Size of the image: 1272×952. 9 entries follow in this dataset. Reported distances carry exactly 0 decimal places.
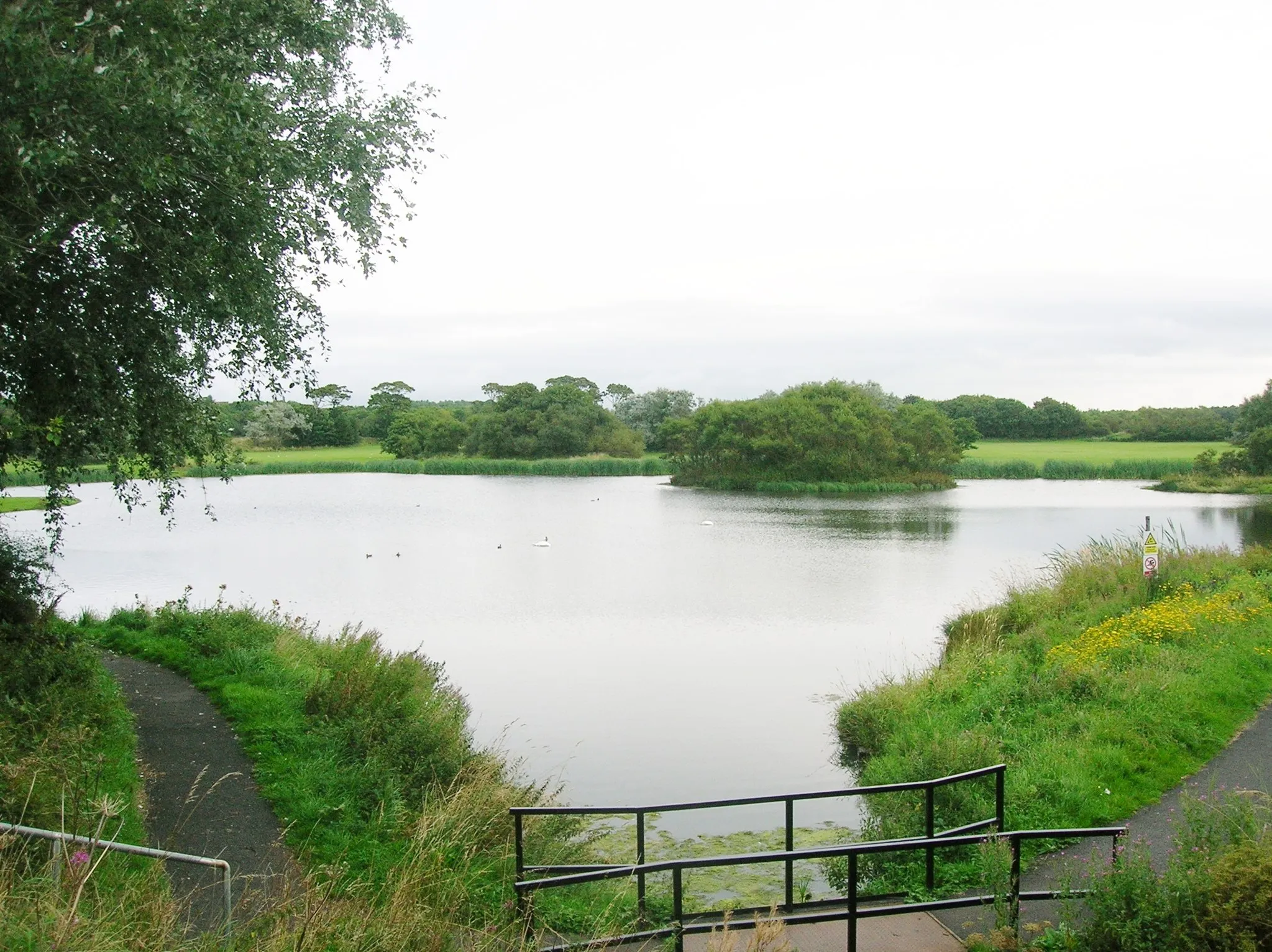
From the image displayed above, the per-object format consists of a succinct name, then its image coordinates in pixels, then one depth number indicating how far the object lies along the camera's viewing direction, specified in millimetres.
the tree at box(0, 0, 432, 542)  7863
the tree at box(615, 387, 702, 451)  116000
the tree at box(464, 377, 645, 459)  101062
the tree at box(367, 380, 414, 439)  127438
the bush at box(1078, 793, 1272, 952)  5395
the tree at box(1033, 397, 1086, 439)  125750
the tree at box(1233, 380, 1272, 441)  73438
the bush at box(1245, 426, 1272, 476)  69000
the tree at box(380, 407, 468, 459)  109438
